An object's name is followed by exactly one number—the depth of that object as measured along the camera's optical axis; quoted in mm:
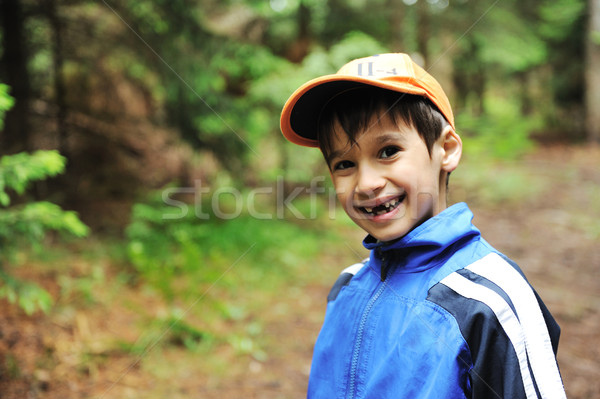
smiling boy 1025
